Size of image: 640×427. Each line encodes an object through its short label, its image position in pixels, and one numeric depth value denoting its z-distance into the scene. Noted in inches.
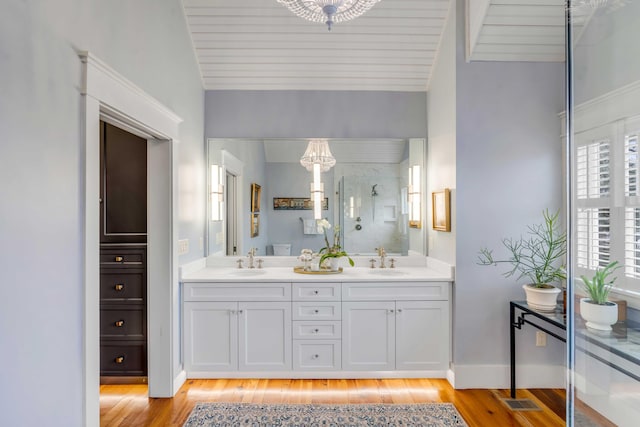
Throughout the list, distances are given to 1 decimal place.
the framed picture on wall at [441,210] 115.2
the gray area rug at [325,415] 93.0
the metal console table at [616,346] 45.5
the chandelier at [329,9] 70.9
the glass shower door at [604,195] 45.7
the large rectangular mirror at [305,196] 137.3
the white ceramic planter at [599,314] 47.2
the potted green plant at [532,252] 109.5
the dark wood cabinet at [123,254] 110.5
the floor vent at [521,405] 100.3
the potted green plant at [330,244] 135.9
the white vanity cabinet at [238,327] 115.0
